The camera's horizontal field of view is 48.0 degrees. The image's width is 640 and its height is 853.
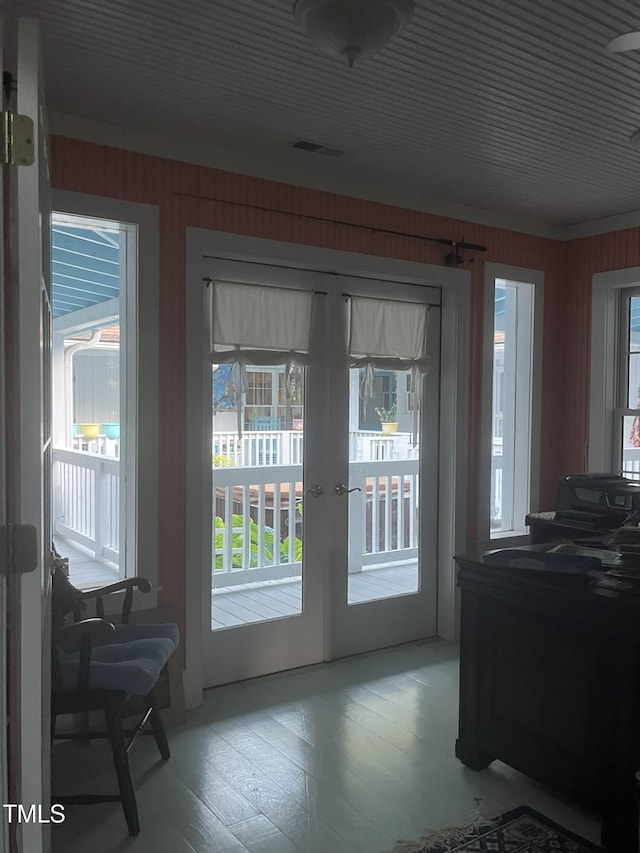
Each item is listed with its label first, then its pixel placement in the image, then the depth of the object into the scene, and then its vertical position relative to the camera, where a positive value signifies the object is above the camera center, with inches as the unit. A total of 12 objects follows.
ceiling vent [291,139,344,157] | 136.2 +50.0
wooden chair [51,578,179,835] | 96.2 -37.8
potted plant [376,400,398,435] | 168.6 -2.6
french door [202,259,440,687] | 147.9 -13.5
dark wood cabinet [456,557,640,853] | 92.2 -39.5
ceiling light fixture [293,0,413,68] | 83.4 +45.7
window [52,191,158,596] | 131.6 +4.4
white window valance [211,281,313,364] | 145.2 +17.3
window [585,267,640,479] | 187.2 +7.5
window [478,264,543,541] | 190.2 +1.5
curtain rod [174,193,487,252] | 141.4 +39.9
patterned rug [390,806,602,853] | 93.7 -57.5
